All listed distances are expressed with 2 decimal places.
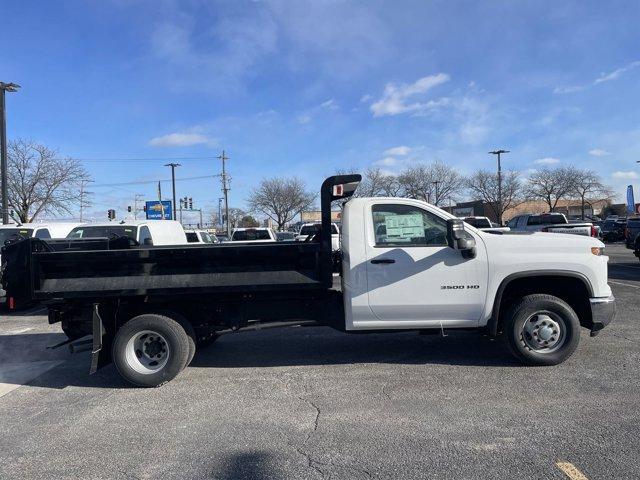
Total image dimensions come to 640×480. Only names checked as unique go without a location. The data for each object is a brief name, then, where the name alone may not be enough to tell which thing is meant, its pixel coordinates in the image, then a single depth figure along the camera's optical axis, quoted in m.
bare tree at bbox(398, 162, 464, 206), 55.12
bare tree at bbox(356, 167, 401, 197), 54.15
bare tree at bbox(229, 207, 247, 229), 97.94
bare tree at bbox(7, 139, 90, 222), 31.12
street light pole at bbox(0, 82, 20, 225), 22.25
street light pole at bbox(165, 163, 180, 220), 62.85
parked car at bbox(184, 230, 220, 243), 20.02
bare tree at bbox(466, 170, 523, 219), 62.66
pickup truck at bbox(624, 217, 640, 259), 17.02
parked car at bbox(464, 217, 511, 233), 21.42
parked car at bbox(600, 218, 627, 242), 35.47
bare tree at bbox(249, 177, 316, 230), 67.19
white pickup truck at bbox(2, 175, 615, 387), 5.71
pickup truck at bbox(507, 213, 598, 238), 17.62
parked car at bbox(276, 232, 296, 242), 28.26
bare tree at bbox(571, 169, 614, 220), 64.75
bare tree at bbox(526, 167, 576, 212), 64.62
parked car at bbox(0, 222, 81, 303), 12.42
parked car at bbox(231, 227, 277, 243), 21.33
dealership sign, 51.99
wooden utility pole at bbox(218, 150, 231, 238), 64.00
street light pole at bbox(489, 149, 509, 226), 54.67
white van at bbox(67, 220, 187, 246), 10.61
